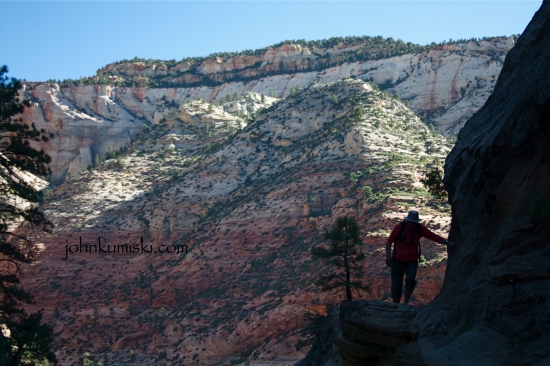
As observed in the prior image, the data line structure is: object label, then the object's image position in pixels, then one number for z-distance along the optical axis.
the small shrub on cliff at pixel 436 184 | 20.78
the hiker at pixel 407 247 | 12.05
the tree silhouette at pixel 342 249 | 16.28
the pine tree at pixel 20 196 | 17.19
